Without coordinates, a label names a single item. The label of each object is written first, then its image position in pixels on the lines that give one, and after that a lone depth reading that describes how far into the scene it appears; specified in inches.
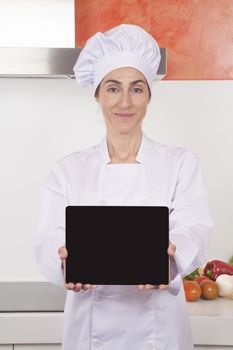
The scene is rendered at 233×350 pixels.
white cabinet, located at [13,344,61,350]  84.2
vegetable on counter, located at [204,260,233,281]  101.2
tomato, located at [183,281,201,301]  93.2
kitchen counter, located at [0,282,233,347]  82.4
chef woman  68.1
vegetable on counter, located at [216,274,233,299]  96.8
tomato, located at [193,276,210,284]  99.1
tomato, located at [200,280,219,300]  95.3
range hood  82.2
